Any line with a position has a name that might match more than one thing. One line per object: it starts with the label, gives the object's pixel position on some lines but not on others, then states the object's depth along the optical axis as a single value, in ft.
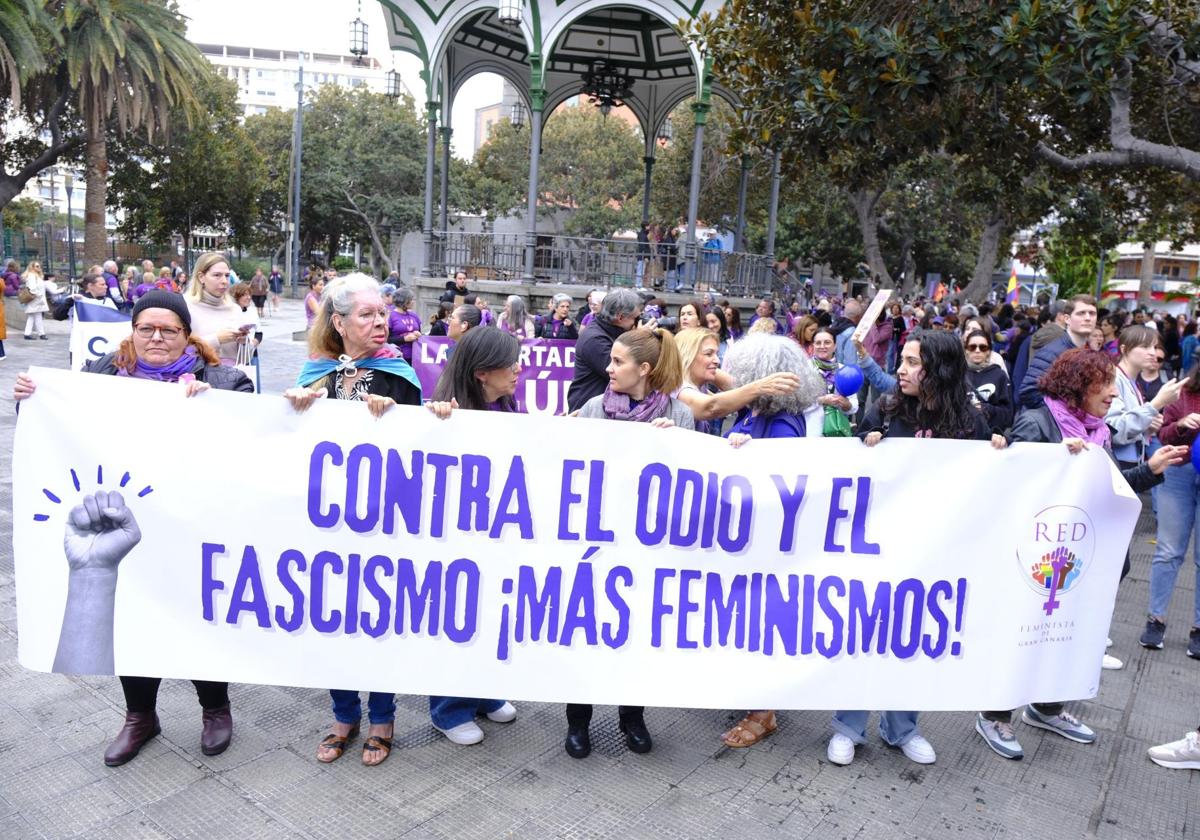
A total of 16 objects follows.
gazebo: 45.06
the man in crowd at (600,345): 16.67
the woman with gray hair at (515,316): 28.58
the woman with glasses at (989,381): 17.93
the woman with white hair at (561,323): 31.32
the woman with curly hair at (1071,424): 12.62
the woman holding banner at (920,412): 12.03
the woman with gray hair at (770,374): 11.76
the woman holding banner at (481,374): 11.60
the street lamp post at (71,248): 95.04
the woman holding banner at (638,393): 11.76
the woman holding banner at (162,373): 11.10
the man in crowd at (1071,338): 19.15
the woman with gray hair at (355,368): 11.28
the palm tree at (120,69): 75.20
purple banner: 27.45
